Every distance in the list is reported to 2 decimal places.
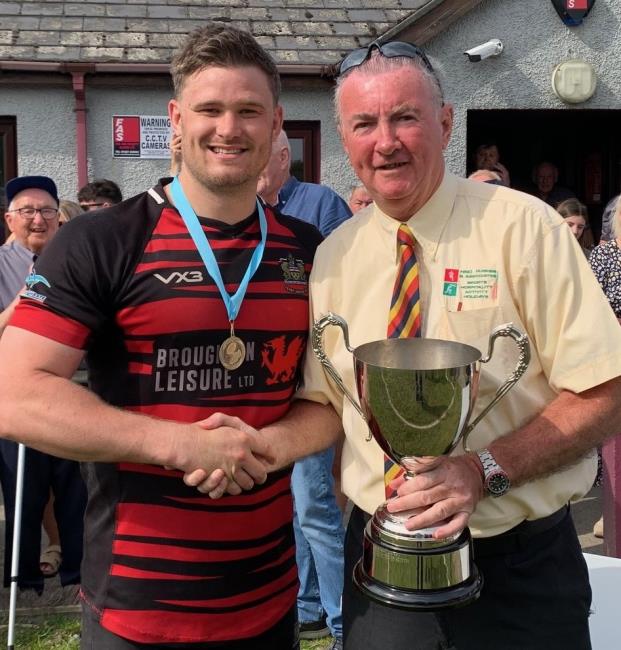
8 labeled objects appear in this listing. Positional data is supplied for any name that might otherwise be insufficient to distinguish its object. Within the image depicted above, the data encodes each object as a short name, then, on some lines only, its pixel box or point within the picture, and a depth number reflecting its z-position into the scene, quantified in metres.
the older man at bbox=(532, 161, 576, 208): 8.82
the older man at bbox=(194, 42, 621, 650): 1.86
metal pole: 3.67
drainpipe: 8.02
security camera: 8.38
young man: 1.95
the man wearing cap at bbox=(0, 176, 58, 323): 4.38
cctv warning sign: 8.34
